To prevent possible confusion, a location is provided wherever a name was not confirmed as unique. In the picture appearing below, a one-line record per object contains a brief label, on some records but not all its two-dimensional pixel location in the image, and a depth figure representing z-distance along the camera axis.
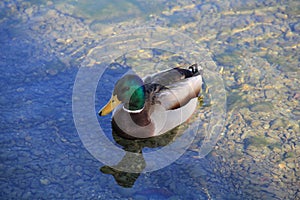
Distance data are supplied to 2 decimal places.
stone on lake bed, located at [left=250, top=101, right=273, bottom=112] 5.47
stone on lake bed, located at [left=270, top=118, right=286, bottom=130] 5.25
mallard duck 4.72
